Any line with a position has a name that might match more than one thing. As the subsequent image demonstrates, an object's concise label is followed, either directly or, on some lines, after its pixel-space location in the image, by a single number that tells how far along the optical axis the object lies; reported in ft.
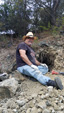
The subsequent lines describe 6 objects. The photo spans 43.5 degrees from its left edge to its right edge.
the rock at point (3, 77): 9.86
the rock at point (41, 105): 4.72
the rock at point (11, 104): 5.08
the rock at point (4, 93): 6.23
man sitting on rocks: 6.51
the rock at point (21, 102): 5.21
